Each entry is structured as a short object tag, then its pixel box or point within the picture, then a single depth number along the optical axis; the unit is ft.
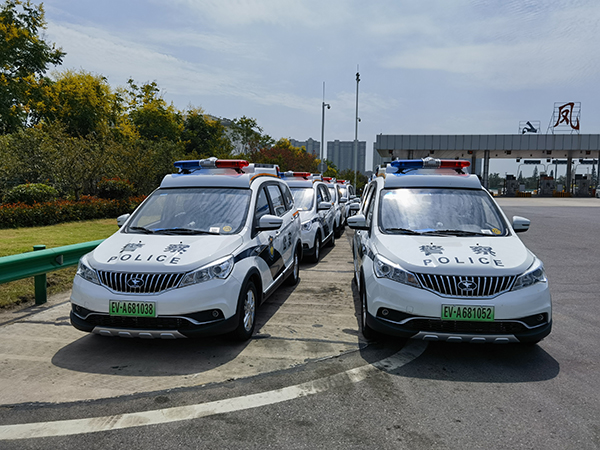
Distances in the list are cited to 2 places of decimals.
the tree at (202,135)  146.51
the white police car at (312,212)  31.09
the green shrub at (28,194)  43.68
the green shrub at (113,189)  58.03
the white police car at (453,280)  13.61
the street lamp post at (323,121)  141.08
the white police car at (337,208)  46.14
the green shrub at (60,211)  40.34
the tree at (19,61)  77.05
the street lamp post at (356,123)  150.12
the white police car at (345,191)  56.69
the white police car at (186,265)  13.87
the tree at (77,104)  95.55
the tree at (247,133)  153.69
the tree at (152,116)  129.70
